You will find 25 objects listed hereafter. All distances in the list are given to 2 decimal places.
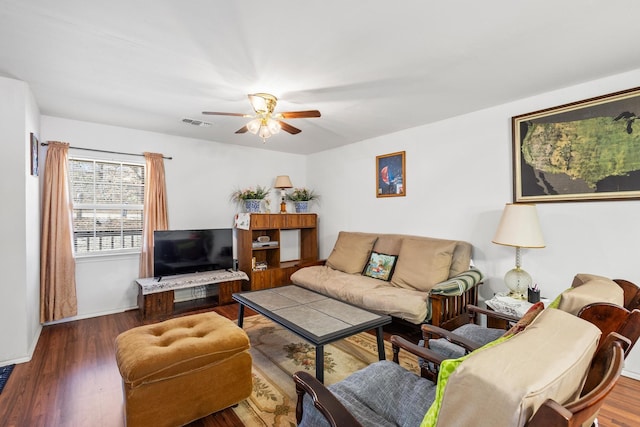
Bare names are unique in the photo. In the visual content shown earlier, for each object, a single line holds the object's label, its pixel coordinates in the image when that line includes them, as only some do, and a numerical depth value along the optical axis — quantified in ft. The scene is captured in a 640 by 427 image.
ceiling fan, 8.17
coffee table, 6.80
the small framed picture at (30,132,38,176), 9.26
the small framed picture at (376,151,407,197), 13.05
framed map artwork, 7.64
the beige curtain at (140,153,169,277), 12.82
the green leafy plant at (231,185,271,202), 15.30
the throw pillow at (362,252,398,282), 12.20
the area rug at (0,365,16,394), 7.33
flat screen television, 12.56
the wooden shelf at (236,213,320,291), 14.47
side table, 7.85
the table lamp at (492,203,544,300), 8.27
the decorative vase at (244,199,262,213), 15.12
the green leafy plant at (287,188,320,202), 17.01
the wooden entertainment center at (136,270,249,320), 11.71
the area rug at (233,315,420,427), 6.41
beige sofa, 9.28
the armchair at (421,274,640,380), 3.31
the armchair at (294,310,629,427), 2.07
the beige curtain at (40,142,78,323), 10.71
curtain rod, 10.89
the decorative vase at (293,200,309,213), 16.79
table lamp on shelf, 16.07
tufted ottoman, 5.44
